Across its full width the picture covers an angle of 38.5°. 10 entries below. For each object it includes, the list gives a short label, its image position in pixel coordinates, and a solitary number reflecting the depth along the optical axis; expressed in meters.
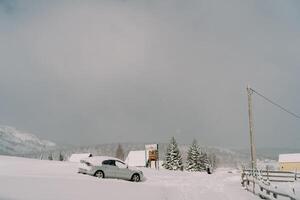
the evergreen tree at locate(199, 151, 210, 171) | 91.32
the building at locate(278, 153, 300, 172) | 91.44
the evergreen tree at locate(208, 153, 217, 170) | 167.32
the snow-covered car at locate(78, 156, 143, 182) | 31.42
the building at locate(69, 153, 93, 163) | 109.09
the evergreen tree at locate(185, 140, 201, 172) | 88.50
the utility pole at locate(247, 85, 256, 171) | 35.81
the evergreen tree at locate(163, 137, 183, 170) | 88.25
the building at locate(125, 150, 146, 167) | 101.00
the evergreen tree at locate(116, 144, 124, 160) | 156.84
